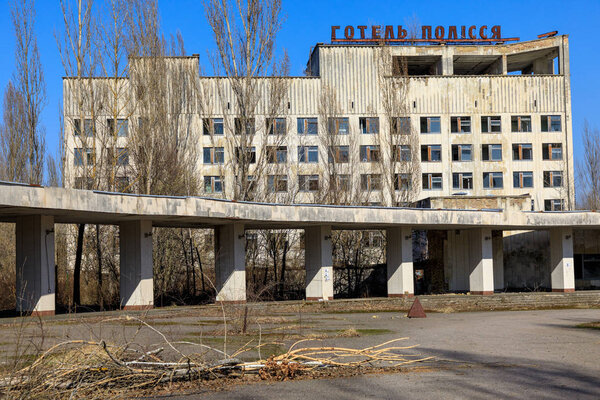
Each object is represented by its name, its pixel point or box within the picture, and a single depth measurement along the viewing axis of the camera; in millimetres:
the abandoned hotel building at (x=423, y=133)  38812
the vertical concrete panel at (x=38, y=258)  22594
